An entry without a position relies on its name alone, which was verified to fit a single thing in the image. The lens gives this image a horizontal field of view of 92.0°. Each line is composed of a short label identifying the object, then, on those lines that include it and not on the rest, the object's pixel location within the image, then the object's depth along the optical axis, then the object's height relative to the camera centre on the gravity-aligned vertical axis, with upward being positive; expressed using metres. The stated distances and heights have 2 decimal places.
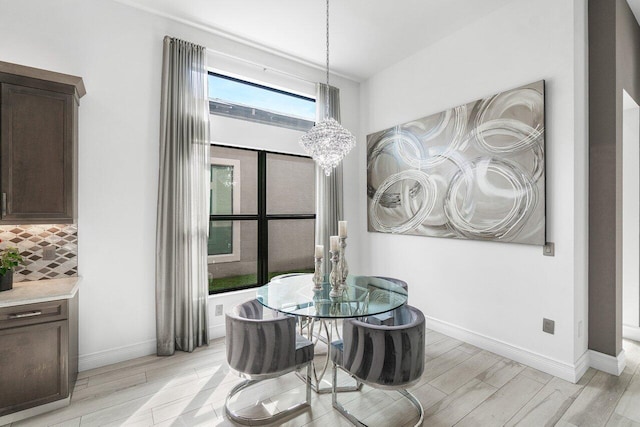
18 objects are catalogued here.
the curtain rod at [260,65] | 3.41 +1.77
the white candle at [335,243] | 2.35 -0.23
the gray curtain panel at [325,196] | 4.16 +0.23
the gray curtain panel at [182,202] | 3.02 +0.11
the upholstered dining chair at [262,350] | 1.97 -0.89
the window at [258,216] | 3.62 -0.04
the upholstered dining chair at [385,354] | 1.86 -0.87
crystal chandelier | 2.59 +0.60
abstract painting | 2.74 +0.43
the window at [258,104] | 3.55 +1.37
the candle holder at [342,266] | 2.48 -0.43
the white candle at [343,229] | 2.44 -0.13
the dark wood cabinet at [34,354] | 2.01 -0.96
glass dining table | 2.03 -0.64
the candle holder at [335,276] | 2.40 -0.50
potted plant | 2.22 -0.38
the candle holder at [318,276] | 2.52 -0.52
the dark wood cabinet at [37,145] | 2.20 +0.51
